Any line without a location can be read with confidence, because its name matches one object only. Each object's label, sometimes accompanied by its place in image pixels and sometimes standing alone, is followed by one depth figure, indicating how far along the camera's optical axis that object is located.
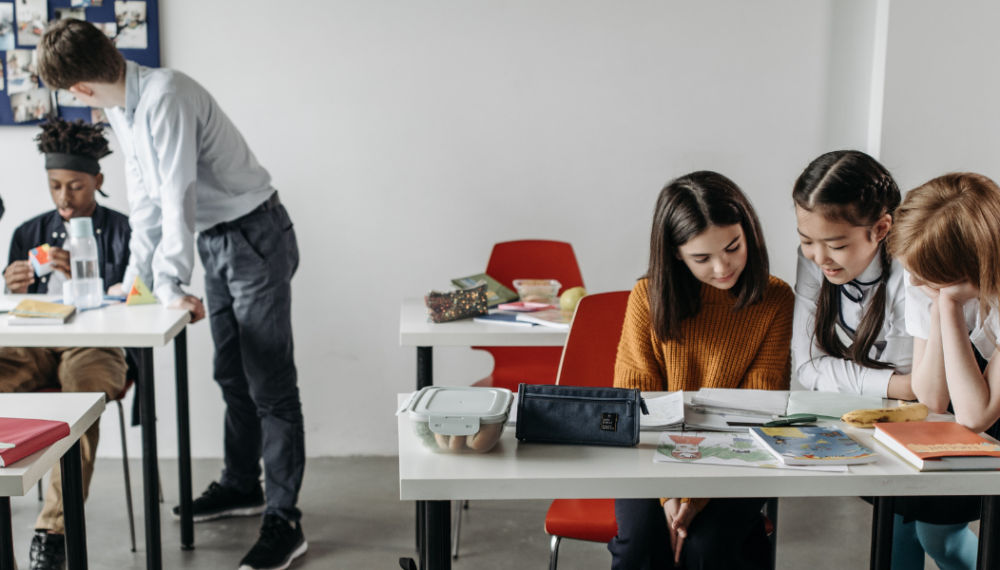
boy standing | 2.13
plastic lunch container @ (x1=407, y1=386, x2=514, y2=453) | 1.18
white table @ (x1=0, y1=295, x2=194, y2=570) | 1.94
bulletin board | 2.92
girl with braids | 1.63
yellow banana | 1.36
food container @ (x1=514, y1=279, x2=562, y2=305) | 2.53
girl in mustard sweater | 1.65
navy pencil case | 1.26
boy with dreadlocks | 2.38
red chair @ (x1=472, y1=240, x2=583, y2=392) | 2.88
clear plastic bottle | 2.25
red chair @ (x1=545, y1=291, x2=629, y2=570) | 1.90
